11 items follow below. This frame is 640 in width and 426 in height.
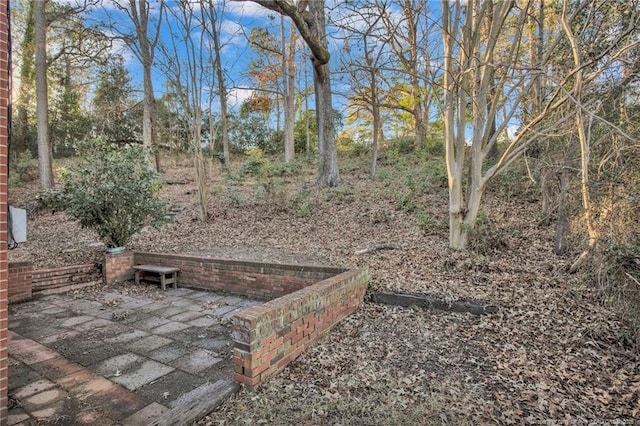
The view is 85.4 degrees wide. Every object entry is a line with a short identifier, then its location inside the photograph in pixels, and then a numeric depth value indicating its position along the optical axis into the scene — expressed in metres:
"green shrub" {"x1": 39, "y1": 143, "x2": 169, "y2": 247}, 6.43
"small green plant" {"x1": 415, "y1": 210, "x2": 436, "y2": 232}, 7.57
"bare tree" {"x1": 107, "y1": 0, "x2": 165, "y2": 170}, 9.43
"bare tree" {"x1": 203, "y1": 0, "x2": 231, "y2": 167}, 9.34
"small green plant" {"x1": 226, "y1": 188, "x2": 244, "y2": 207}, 10.73
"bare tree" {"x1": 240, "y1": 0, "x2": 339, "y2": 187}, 9.98
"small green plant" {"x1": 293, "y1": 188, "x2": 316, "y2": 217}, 9.38
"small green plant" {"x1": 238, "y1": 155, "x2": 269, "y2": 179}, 10.52
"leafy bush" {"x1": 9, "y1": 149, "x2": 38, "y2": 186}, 14.49
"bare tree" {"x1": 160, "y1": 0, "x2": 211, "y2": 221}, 9.09
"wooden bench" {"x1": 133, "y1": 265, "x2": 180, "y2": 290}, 6.08
